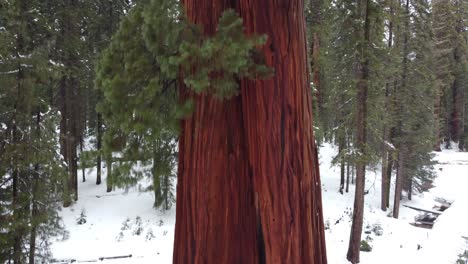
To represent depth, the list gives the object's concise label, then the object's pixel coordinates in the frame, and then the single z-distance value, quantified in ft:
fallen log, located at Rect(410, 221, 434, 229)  64.98
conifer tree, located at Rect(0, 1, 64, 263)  30.04
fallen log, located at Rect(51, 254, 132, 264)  42.65
